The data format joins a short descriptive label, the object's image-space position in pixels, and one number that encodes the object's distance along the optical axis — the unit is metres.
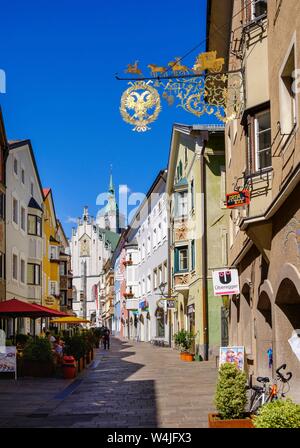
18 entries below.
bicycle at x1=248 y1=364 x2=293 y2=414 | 11.29
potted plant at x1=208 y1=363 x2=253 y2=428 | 10.69
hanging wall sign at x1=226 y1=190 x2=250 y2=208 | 15.03
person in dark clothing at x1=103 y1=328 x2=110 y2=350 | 52.05
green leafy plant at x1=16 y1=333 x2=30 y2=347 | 31.85
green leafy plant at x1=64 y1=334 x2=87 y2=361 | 28.09
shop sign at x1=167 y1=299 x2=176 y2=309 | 44.41
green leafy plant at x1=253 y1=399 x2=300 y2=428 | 7.96
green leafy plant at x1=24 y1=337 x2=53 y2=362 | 24.81
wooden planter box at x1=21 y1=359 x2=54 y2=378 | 25.19
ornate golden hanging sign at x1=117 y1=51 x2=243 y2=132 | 12.49
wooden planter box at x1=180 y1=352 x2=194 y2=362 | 32.88
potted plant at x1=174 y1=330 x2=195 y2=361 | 33.74
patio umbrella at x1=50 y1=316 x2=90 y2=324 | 43.41
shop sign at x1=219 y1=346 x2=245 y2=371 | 16.50
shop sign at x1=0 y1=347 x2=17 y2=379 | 23.75
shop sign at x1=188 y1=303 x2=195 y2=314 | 36.08
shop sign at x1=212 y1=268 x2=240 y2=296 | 21.39
